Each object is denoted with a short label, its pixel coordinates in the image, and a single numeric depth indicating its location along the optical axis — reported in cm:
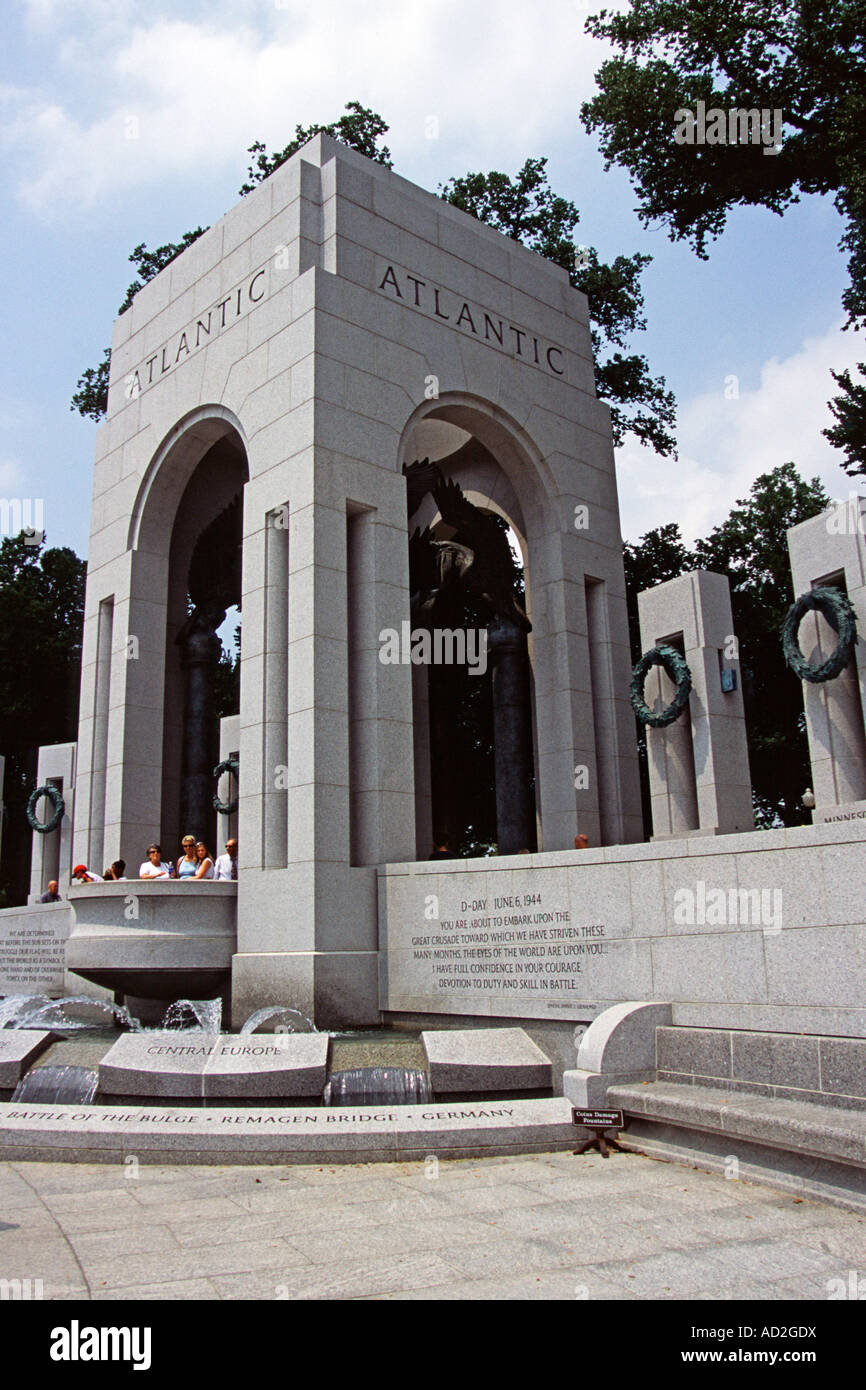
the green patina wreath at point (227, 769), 2241
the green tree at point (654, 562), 3180
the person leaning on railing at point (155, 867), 1719
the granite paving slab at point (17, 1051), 1145
